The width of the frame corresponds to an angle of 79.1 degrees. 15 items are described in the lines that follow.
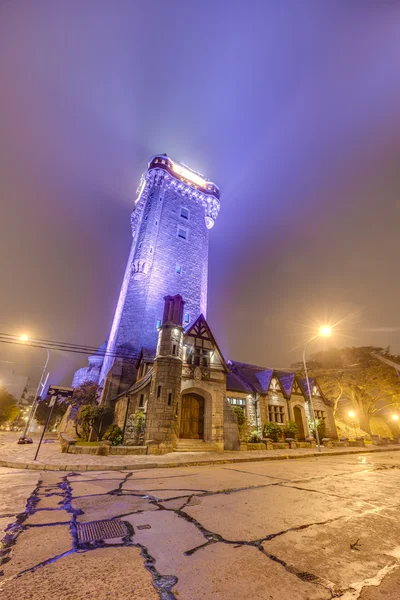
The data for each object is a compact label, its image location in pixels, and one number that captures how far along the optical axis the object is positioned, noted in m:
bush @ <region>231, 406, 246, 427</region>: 18.83
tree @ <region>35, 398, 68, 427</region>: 48.24
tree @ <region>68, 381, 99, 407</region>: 24.86
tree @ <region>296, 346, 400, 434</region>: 29.41
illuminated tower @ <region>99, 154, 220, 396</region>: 26.25
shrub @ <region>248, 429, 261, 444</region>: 19.23
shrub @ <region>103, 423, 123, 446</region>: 15.20
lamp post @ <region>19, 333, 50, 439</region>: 16.15
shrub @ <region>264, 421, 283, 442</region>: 20.42
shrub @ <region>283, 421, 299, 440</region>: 21.80
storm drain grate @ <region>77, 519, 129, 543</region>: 3.08
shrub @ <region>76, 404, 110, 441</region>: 18.08
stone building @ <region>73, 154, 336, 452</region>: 15.05
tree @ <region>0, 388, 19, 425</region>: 46.00
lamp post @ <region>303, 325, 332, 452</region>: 15.61
